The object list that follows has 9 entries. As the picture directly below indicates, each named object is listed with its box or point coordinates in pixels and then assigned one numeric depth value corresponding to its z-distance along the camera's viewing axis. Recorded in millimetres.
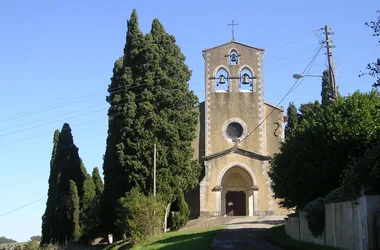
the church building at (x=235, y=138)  41812
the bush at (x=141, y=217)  28672
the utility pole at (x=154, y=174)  33022
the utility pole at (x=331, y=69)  24784
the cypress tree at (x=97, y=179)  48875
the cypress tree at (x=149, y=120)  34531
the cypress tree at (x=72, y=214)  41844
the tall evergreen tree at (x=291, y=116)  49750
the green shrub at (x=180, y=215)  35438
